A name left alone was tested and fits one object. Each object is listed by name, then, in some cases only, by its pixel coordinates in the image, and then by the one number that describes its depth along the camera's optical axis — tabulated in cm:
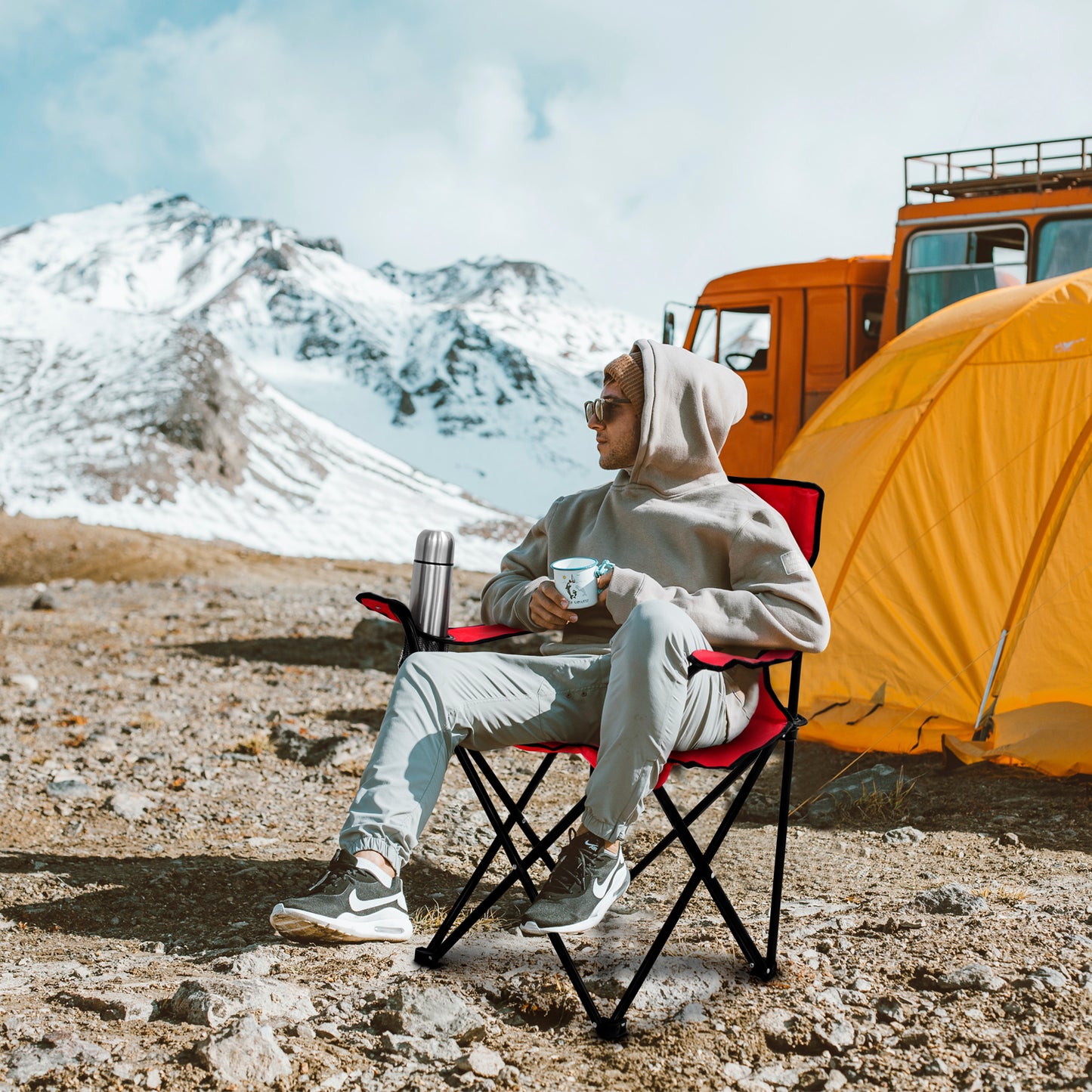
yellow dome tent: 408
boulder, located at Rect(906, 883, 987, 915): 270
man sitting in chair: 219
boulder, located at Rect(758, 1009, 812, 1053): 207
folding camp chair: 218
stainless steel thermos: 271
